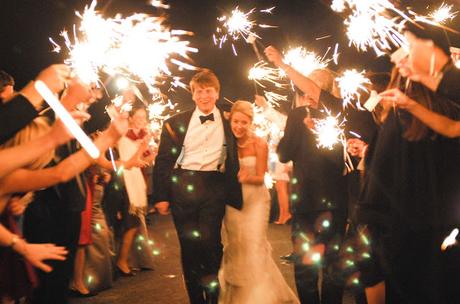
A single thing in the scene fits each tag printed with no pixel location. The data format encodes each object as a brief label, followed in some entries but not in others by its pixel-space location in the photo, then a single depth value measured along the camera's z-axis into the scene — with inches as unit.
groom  199.2
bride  210.5
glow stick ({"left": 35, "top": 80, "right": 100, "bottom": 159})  100.7
